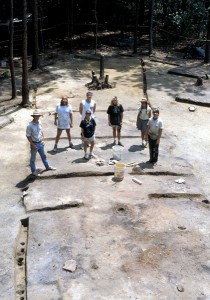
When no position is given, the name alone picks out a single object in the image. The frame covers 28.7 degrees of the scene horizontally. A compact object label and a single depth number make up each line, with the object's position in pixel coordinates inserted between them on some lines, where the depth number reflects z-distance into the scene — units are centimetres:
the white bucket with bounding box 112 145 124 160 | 1048
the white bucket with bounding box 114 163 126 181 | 941
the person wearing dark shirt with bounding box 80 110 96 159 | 996
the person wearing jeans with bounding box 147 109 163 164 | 991
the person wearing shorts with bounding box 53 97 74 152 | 1053
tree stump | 1675
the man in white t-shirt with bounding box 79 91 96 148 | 1109
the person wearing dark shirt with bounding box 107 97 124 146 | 1076
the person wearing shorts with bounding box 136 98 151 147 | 1089
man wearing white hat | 916
